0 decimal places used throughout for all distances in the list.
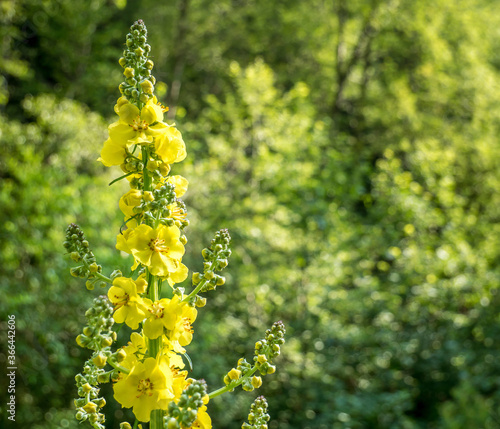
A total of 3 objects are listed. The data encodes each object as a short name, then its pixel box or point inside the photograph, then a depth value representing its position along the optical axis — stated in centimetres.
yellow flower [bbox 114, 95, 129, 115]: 56
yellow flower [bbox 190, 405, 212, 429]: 54
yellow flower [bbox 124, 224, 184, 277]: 54
